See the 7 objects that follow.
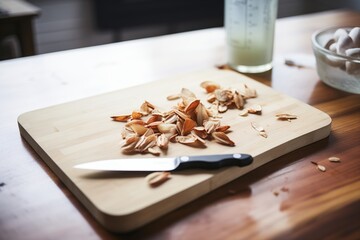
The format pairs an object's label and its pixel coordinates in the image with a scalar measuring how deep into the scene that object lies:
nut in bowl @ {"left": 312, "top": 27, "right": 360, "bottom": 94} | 0.88
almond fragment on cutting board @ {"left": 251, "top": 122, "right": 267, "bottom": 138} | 0.73
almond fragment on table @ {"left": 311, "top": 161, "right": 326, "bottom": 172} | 0.68
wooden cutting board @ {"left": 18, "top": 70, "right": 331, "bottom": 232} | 0.58
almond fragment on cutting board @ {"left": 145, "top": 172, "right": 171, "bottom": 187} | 0.60
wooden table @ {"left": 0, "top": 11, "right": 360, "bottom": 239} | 0.56
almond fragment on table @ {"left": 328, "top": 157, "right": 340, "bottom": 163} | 0.70
